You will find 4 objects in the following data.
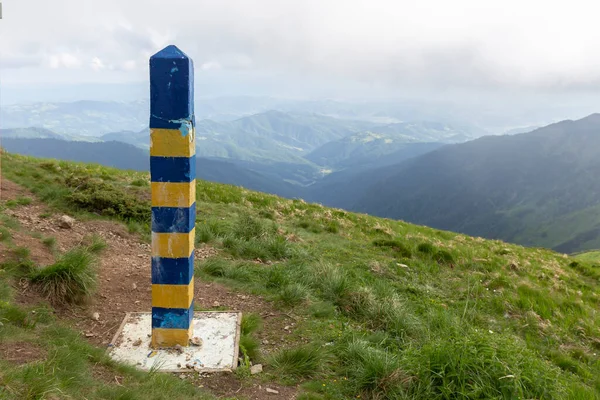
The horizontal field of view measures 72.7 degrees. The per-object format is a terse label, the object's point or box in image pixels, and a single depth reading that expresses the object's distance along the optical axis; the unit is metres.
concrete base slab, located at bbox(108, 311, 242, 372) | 4.99
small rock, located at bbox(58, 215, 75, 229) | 8.80
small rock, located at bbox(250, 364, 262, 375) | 4.90
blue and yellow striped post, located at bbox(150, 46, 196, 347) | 4.81
